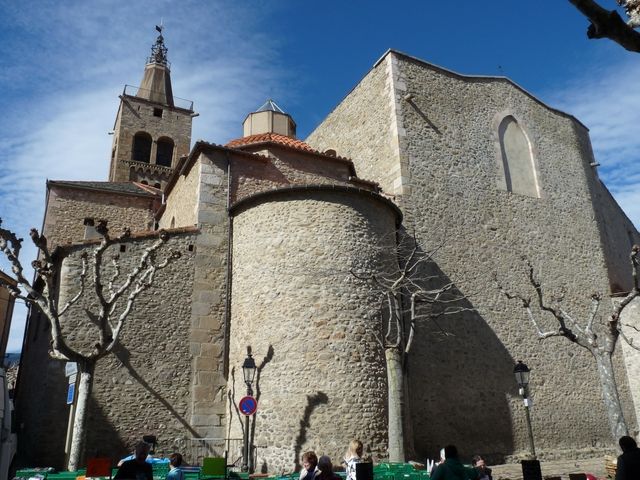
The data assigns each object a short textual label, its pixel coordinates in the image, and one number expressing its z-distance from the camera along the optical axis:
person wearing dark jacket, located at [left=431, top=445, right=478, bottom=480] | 5.14
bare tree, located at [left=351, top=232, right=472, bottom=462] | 10.59
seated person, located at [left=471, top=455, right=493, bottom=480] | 8.25
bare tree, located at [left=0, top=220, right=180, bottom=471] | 9.26
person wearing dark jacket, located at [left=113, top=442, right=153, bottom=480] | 5.27
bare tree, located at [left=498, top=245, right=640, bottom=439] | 10.66
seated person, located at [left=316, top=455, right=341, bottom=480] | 5.25
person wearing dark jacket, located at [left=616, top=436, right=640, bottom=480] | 4.96
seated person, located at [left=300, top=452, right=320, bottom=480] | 5.68
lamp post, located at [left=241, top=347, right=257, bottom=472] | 11.05
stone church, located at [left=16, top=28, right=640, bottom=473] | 11.43
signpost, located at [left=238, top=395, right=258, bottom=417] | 10.12
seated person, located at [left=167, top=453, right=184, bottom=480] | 6.28
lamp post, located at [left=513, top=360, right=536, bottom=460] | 11.77
